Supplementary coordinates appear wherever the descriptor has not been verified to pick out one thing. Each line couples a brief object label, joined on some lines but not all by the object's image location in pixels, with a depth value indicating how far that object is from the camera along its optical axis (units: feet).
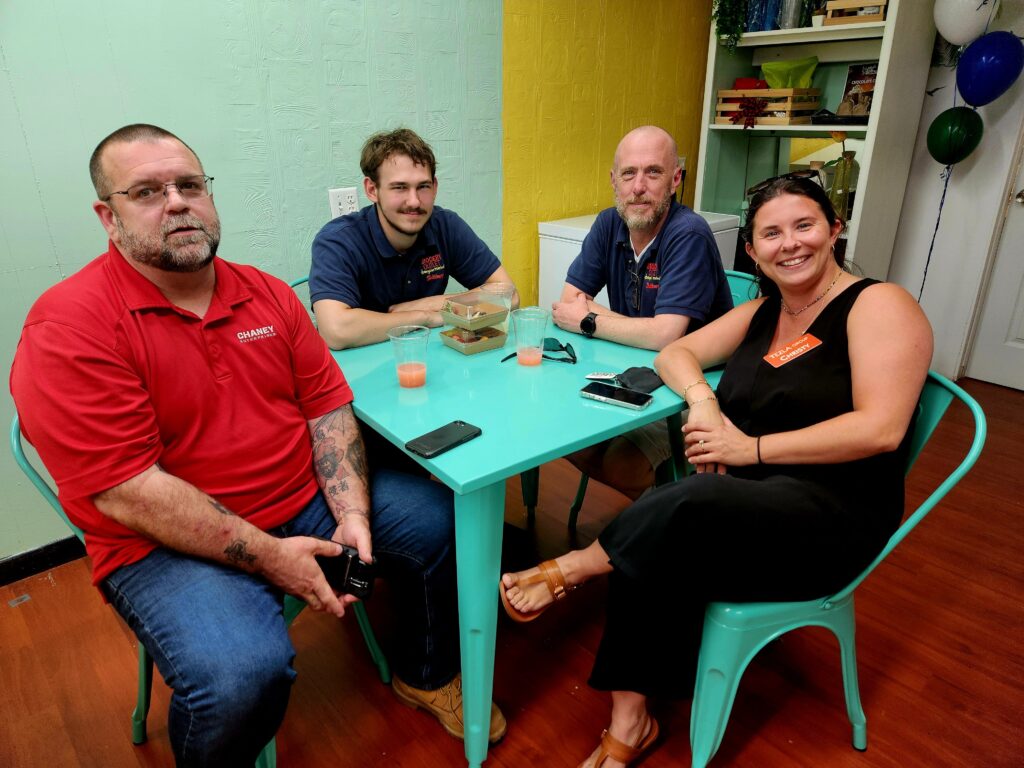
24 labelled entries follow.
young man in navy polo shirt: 6.16
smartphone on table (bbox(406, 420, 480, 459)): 4.12
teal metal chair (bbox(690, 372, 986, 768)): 4.27
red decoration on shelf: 11.14
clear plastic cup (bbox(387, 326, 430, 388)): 5.11
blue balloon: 9.43
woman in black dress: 4.24
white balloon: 9.44
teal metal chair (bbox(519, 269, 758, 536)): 6.05
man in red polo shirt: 3.82
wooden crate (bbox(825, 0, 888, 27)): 9.70
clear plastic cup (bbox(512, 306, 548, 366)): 5.50
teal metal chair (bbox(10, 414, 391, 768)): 4.28
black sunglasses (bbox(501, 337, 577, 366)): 5.72
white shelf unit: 9.88
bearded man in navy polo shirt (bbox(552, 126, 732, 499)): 6.16
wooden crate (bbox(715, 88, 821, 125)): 10.92
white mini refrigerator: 10.12
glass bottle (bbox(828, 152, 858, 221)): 10.96
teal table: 4.16
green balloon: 10.17
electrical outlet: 8.34
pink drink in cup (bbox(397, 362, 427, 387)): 5.16
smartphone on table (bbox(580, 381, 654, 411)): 4.81
